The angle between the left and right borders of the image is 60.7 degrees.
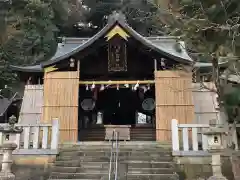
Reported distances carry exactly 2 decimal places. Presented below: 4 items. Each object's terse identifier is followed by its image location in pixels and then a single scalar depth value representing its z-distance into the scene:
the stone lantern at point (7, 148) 5.33
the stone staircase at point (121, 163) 5.65
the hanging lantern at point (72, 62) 8.30
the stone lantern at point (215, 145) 4.93
